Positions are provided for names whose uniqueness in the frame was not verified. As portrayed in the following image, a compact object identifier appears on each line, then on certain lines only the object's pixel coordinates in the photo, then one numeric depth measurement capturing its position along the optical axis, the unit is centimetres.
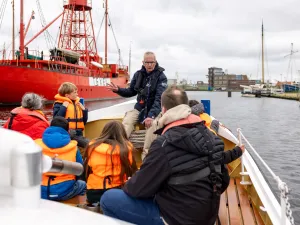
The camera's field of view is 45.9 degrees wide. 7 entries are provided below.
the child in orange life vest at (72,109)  614
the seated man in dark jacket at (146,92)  570
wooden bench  395
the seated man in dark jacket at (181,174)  249
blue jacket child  376
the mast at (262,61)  9646
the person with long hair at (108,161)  368
